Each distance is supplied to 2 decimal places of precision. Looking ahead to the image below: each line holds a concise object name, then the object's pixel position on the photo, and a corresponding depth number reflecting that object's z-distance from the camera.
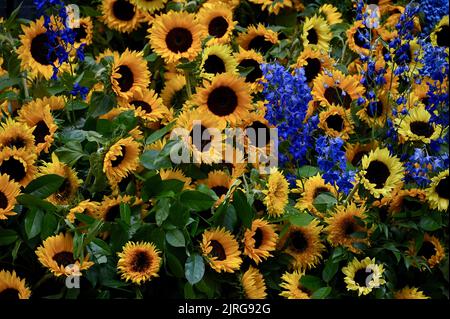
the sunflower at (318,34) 2.76
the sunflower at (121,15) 2.84
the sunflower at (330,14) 2.95
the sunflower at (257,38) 2.71
